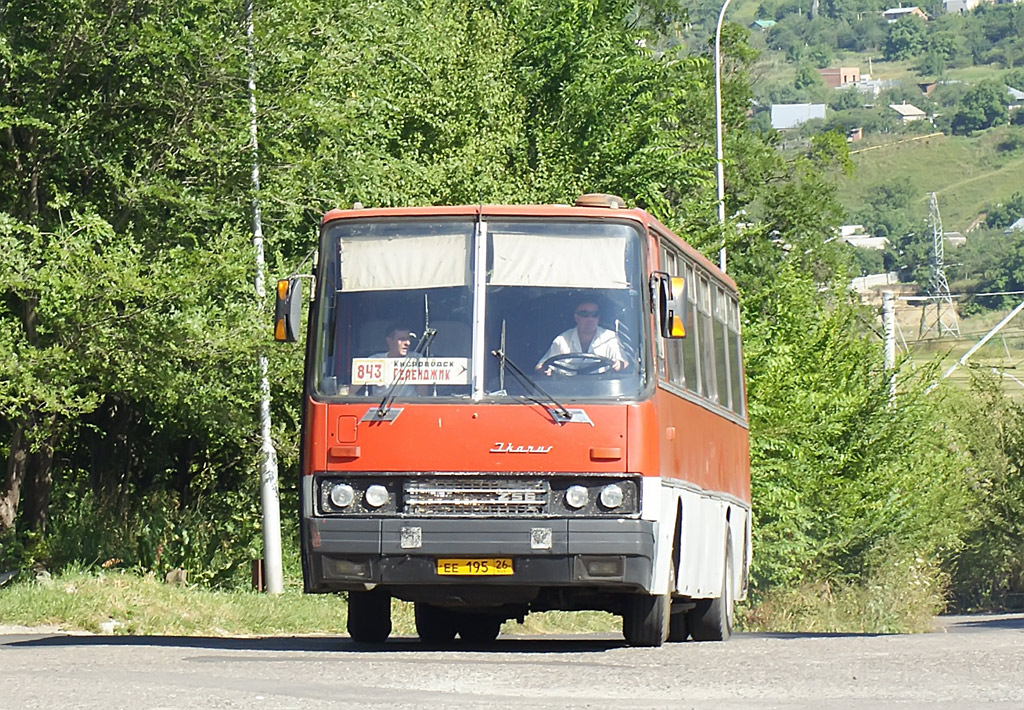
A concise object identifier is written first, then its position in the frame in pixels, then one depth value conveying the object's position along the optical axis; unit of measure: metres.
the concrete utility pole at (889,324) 48.06
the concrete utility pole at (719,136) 43.75
